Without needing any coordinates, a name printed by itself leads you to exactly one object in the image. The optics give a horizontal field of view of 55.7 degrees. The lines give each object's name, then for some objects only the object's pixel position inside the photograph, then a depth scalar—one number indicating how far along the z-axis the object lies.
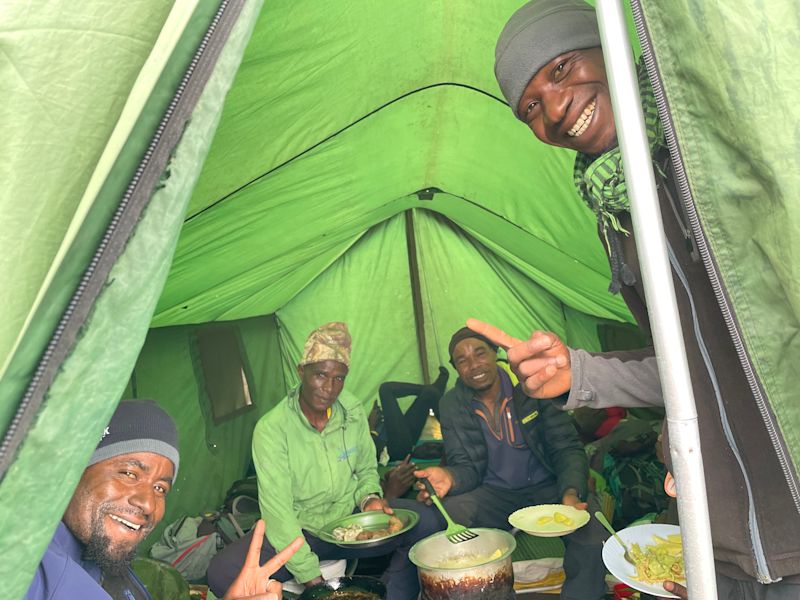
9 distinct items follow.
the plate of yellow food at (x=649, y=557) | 1.86
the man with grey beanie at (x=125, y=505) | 1.75
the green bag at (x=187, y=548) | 3.55
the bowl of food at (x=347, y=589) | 2.69
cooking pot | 2.24
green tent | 0.96
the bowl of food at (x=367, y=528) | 2.99
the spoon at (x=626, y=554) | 2.02
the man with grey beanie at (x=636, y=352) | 1.22
